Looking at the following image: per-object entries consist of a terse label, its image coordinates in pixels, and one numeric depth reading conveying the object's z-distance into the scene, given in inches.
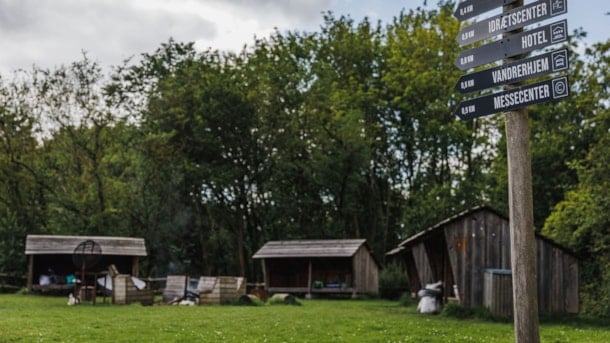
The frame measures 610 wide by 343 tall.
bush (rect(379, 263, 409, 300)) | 1376.7
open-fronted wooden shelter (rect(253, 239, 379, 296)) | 1398.9
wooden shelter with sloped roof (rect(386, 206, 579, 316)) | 802.2
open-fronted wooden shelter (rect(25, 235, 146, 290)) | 1237.7
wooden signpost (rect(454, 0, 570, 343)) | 285.0
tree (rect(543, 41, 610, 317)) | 831.1
